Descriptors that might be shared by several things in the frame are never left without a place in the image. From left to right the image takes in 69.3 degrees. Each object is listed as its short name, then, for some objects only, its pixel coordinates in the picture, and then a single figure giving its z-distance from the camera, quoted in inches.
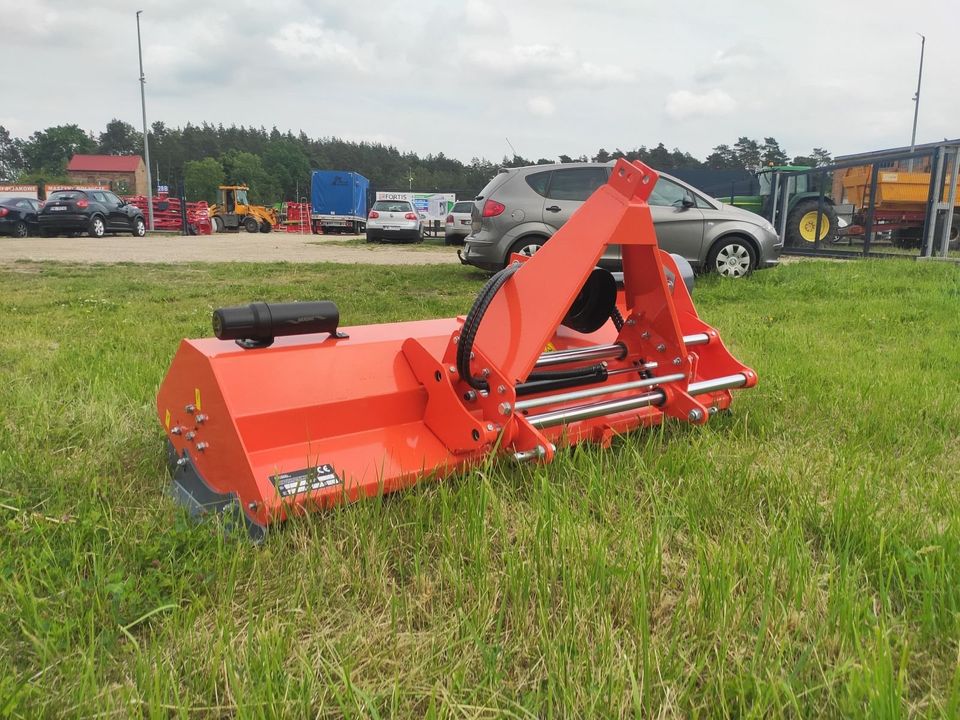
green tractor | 674.8
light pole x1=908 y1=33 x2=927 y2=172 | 1066.1
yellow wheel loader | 1462.8
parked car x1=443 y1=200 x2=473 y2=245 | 800.9
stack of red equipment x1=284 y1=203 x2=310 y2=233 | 1672.0
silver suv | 367.6
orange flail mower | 85.0
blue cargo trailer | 1382.9
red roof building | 3348.9
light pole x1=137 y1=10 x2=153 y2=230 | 1201.4
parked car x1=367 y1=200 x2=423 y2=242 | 965.2
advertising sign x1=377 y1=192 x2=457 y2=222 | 1418.6
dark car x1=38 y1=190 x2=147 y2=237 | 932.0
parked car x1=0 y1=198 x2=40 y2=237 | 941.8
